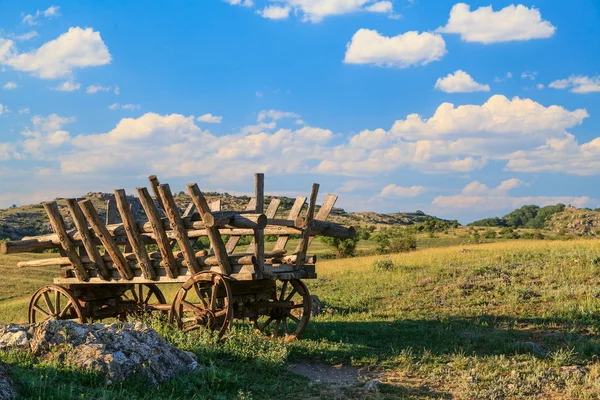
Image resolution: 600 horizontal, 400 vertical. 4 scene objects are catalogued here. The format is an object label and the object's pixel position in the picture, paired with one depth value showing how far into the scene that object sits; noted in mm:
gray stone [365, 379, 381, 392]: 8219
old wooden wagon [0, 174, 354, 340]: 10141
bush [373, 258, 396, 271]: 22047
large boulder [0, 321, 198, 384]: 7295
